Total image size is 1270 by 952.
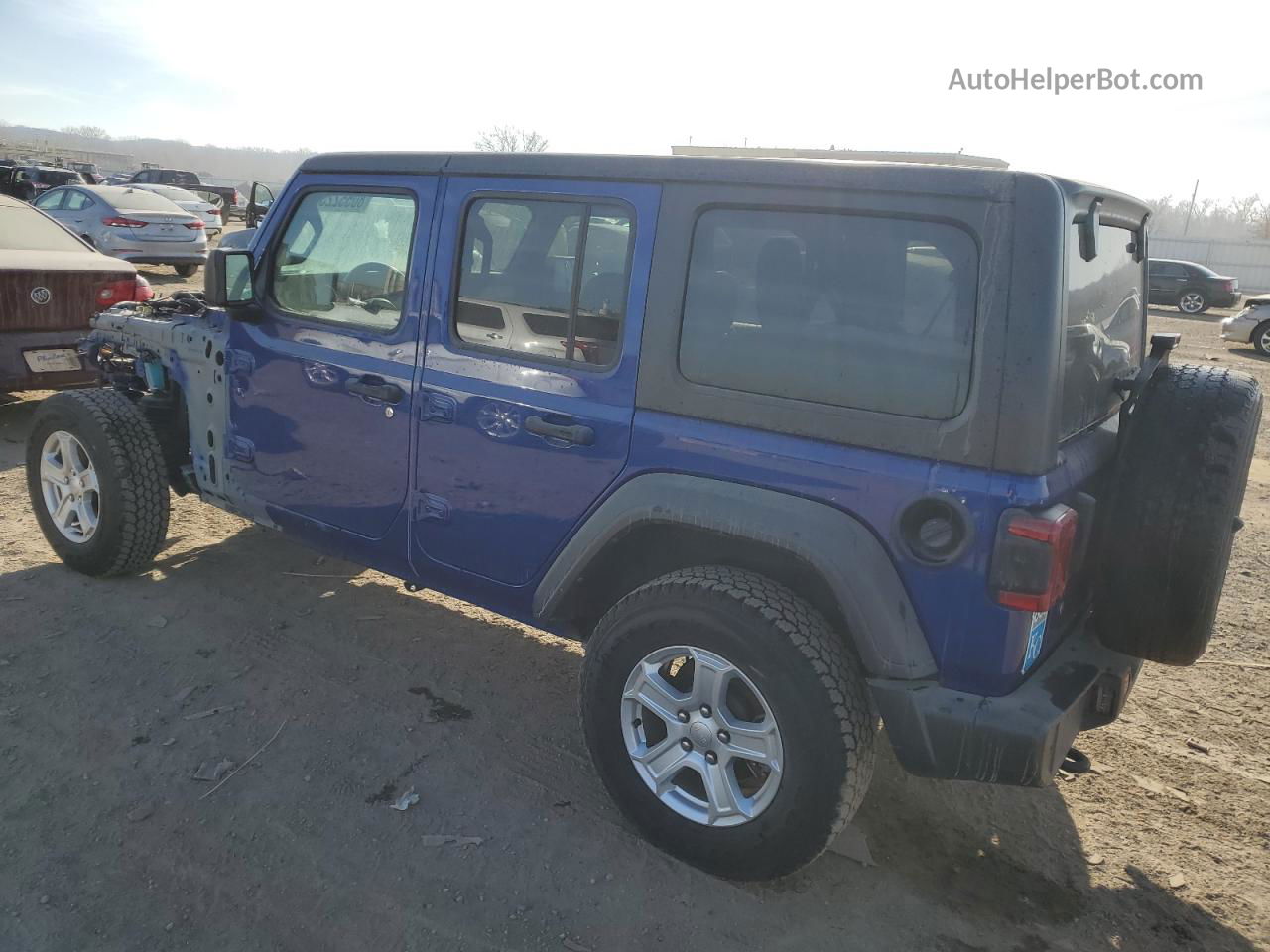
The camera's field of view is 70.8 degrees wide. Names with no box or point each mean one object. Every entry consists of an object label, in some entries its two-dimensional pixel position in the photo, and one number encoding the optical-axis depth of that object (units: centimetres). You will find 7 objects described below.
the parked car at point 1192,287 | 2248
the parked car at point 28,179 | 1850
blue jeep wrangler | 217
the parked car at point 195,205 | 2191
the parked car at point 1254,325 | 1501
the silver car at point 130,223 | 1409
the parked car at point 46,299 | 588
